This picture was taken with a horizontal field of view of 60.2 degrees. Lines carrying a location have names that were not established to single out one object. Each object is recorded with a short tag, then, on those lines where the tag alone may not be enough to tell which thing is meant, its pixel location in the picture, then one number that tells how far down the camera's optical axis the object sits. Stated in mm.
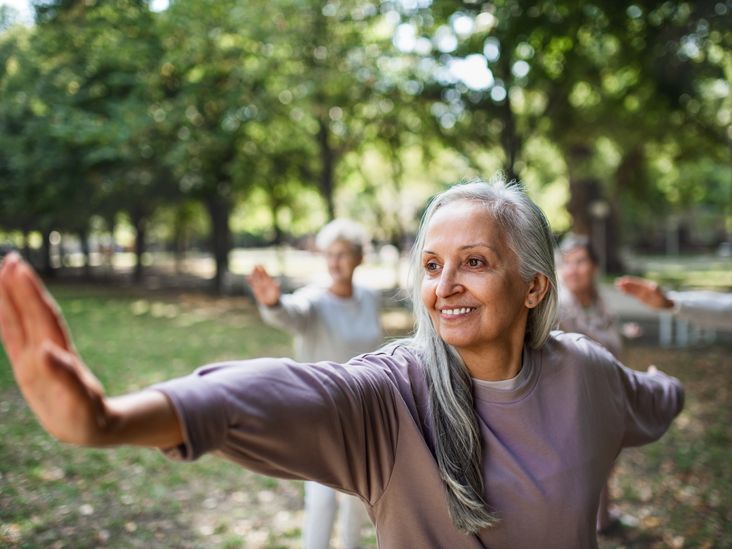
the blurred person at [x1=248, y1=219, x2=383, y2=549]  3889
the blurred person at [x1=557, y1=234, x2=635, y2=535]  4648
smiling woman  1345
